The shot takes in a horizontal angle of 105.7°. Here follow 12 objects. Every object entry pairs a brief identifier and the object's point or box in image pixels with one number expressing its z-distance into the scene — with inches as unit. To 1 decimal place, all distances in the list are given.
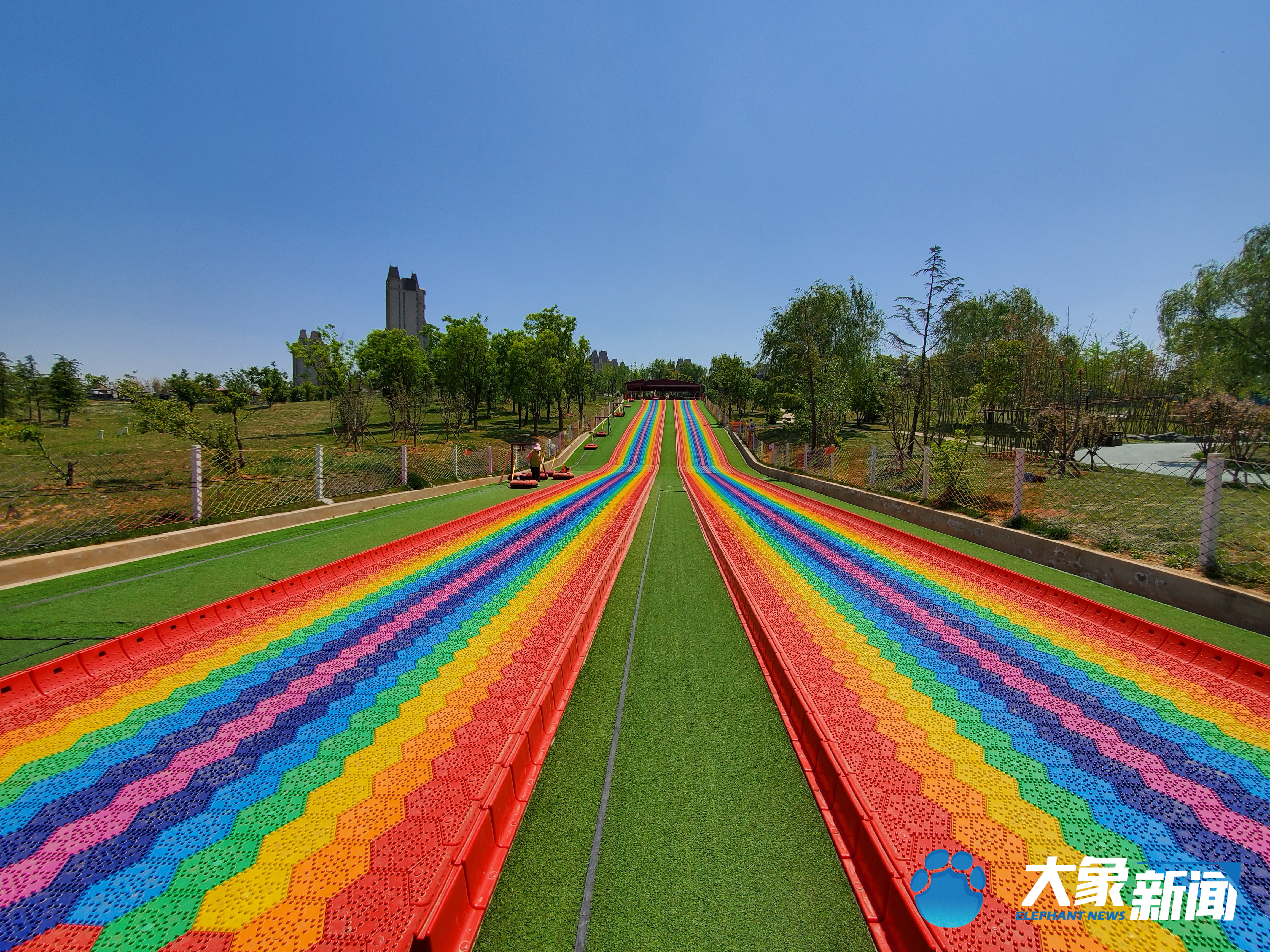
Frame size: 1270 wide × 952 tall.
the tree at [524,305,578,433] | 1215.6
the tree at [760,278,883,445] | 890.1
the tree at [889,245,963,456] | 642.2
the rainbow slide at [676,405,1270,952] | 68.8
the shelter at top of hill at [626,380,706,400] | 2970.0
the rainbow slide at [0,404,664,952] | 65.1
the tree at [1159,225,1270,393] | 784.3
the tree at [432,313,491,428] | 1315.2
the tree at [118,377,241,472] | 498.9
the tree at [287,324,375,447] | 773.3
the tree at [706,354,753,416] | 1786.4
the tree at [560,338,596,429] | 1432.1
